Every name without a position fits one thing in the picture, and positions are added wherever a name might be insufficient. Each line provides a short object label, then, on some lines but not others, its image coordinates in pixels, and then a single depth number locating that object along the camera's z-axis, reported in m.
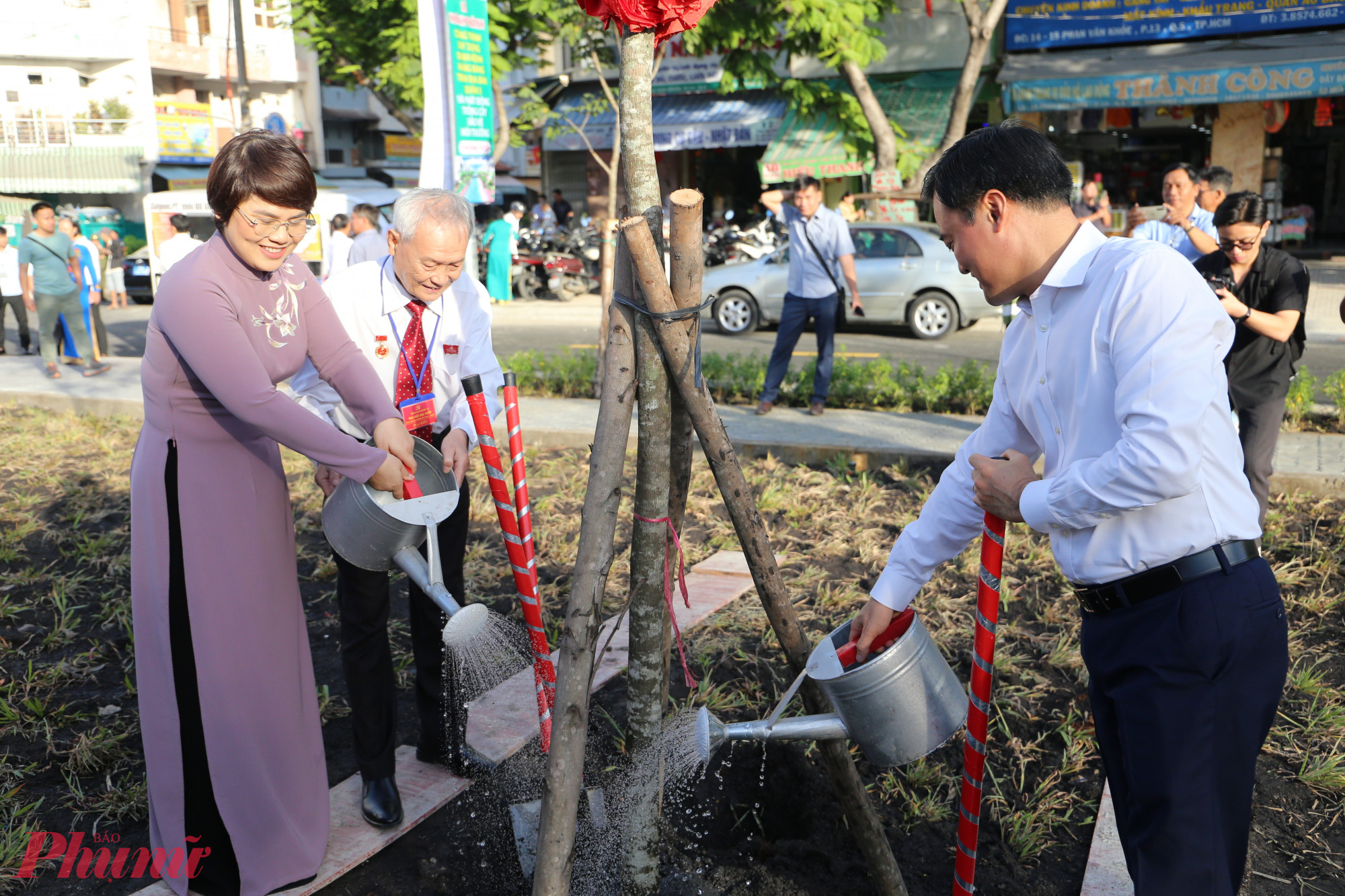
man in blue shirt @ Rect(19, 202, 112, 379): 10.42
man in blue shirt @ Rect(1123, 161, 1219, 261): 5.57
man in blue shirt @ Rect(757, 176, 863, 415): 7.93
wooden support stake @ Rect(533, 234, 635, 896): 2.15
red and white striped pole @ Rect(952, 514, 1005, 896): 2.20
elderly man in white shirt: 2.90
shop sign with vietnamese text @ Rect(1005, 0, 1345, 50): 16.36
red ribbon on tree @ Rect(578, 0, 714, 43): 2.16
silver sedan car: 12.66
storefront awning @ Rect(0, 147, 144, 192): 31.94
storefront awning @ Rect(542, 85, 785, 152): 21.23
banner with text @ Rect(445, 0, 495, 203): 8.55
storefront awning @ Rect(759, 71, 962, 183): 18.48
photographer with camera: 4.41
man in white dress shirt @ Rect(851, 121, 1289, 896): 1.69
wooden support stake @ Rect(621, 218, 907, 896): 2.19
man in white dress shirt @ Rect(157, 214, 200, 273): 10.19
